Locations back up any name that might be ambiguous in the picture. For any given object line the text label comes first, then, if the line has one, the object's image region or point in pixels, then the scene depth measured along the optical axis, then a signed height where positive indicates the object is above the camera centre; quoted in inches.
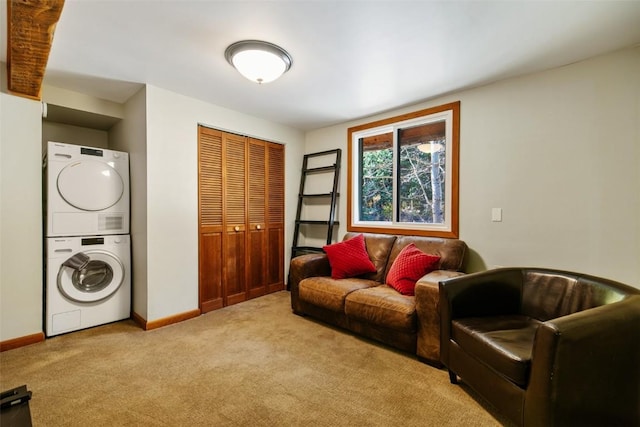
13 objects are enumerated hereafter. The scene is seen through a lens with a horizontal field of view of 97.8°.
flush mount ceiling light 78.1 +44.8
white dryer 100.4 +8.4
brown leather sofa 81.8 -29.0
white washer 99.5 -26.5
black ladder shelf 147.9 +9.1
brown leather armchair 47.3 -27.6
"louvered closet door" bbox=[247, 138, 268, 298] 142.5 -3.3
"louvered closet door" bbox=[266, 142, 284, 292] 151.9 -2.4
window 113.8 +18.1
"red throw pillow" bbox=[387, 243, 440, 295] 98.2 -20.4
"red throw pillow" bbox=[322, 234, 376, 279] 118.0 -20.3
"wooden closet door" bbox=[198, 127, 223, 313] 122.6 -2.5
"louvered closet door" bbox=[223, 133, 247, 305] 132.2 -3.0
